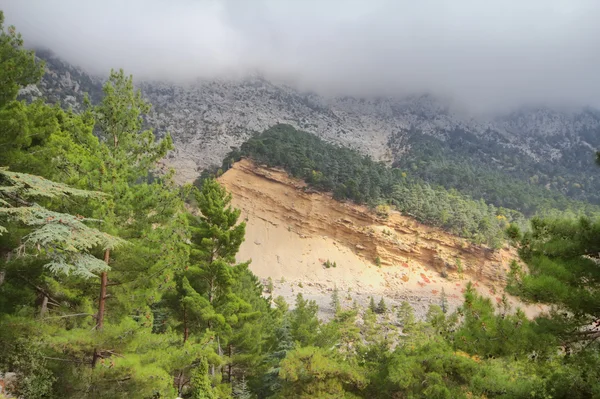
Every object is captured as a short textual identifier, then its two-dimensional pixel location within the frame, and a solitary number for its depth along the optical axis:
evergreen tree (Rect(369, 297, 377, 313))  41.19
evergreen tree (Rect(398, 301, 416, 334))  35.70
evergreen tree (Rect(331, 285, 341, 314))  38.19
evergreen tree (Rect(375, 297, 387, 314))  41.88
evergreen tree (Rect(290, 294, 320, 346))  17.12
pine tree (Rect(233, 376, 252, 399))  14.45
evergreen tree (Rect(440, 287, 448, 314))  41.33
